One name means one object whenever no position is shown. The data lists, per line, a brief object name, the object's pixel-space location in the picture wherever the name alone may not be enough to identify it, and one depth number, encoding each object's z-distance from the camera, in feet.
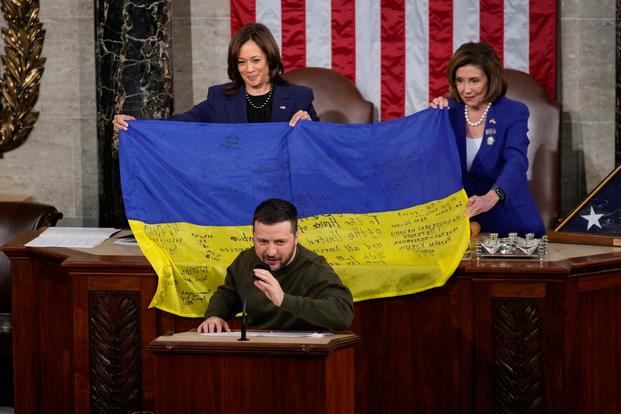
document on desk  46.06
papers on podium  31.96
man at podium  32.48
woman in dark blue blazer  44.88
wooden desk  40.06
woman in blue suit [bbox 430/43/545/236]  45.09
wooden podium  30.27
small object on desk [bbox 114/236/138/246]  46.34
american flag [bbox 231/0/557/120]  60.18
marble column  57.82
